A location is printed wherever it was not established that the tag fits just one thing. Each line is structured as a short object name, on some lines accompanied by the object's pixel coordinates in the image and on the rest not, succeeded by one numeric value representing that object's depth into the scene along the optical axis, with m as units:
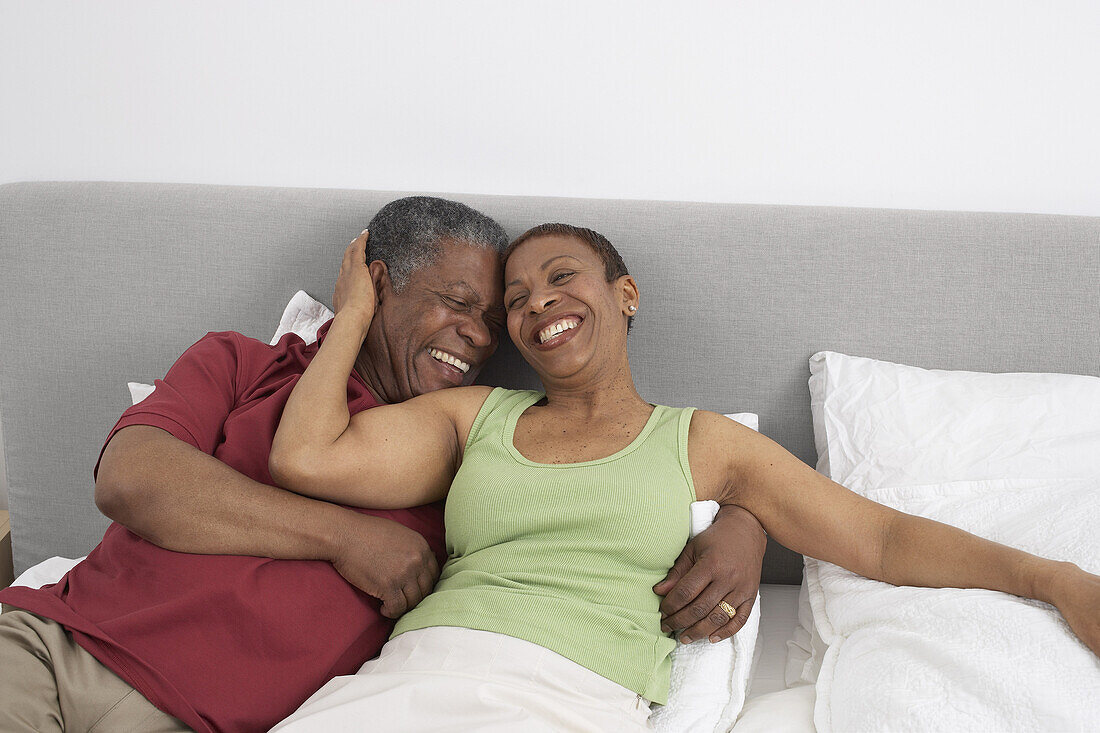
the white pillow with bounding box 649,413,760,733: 1.19
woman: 1.10
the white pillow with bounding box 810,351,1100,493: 1.40
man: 1.14
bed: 1.59
